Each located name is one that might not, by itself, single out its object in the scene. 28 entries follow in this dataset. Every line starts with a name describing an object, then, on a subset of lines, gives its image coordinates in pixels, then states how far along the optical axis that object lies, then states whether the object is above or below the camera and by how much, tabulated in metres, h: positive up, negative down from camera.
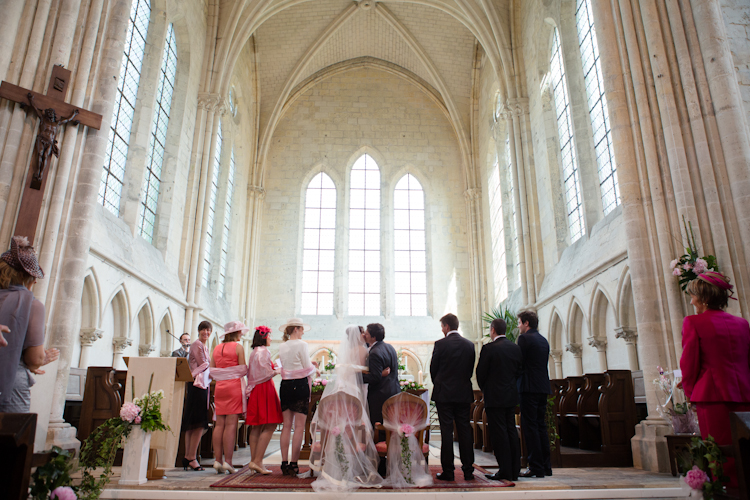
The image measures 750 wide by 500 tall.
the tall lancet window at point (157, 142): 10.36 +5.34
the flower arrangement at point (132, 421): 4.25 -0.04
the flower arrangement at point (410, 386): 7.51 +0.42
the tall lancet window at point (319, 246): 16.62 +5.23
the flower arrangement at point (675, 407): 5.44 +0.09
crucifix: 5.55 +3.04
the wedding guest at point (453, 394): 4.79 +0.19
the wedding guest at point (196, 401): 5.57 +0.15
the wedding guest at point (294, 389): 5.15 +0.25
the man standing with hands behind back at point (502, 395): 4.75 +0.18
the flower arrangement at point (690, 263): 5.46 +1.54
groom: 4.98 +0.35
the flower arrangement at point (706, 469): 2.78 -0.27
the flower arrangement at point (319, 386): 7.32 +0.40
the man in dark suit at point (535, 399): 5.04 +0.16
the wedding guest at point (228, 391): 5.34 +0.24
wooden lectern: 5.04 +0.33
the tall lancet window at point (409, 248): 16.69 +5.18
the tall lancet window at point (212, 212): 13.83 +5.25
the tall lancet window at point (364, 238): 16.64 +5.50
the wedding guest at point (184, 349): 7.07 +0.88
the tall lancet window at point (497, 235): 14.70 +4.93
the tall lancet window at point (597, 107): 9.28 +5.44
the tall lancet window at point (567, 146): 10.52 +5.31
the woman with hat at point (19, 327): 2.98 +0.49
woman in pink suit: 3.10 +0.31
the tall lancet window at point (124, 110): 9.07 +5.27
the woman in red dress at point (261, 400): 5.16 +0.15
